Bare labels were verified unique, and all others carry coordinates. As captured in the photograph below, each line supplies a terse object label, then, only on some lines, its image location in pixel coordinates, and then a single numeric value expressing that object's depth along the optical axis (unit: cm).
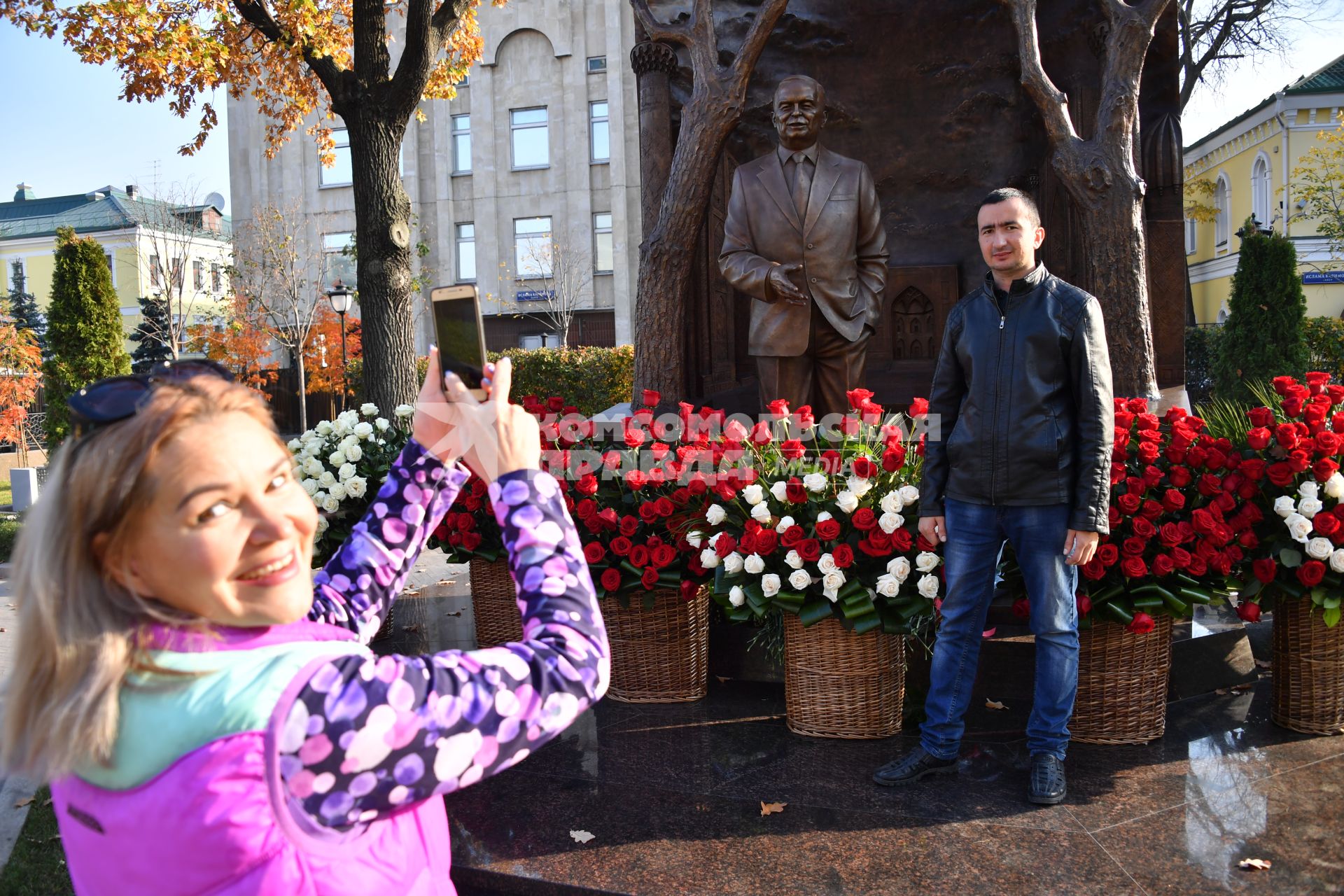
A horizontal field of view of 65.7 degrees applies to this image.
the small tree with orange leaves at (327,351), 2744
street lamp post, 2238
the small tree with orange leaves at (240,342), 2622
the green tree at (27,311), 4128
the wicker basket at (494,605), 585
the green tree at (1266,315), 1603
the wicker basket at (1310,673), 426
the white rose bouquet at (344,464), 598
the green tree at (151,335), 2842
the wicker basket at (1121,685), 426
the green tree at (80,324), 1877
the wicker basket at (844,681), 439
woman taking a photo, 116
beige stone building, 3011
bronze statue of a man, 585
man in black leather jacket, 362
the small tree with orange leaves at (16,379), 1761
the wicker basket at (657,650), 495
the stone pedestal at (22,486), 1530
